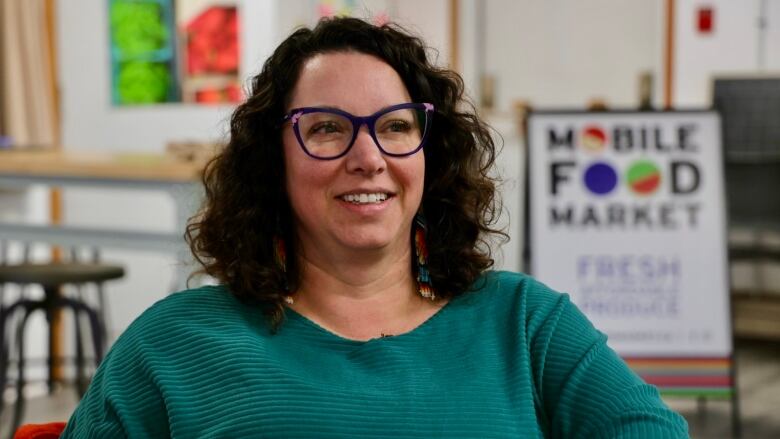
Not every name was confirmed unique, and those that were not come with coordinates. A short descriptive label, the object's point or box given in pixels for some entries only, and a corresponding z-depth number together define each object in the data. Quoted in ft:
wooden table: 10.93
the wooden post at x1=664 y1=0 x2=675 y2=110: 19.04
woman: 4.35
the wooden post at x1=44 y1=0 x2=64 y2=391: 17.20
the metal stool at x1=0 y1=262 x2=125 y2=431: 11.14
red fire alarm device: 18.71
